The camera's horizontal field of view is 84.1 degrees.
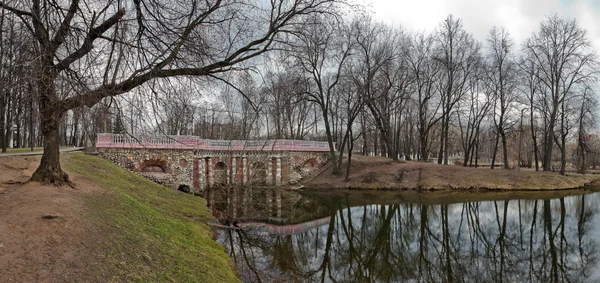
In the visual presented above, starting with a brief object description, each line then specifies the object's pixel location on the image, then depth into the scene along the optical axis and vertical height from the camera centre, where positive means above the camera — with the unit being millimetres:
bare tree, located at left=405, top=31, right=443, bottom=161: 29438 +6456
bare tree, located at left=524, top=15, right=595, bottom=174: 25406 +6337
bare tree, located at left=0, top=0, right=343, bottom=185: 4625 +1473
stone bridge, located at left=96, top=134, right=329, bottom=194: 20484 -1293
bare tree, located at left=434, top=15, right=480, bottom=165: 28688 +6973
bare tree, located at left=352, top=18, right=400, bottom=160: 26172 +5982
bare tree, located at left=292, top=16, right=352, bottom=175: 25338 +5465
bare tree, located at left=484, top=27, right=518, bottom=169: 28328 +5768
